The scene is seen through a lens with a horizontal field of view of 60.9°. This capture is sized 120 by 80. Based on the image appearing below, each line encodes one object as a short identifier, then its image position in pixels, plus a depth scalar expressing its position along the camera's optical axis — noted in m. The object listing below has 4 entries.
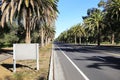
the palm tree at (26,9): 11.60
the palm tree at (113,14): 25.27
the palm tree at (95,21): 33.58
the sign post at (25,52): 6.05
